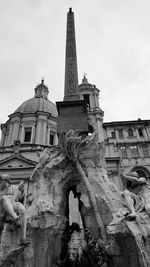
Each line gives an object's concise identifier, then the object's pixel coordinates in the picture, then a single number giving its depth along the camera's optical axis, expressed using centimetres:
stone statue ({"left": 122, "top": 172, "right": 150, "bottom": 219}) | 544
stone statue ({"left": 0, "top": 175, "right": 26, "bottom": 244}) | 515
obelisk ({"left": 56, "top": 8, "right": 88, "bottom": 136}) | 825
